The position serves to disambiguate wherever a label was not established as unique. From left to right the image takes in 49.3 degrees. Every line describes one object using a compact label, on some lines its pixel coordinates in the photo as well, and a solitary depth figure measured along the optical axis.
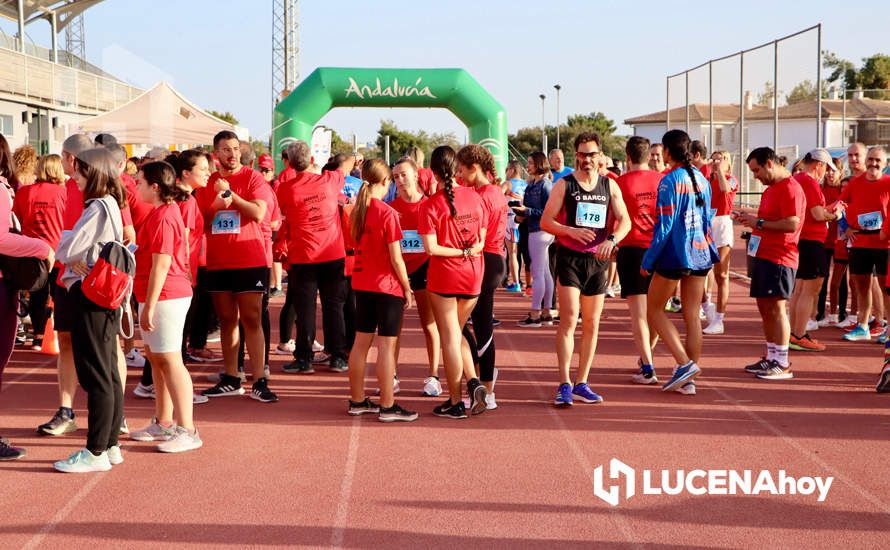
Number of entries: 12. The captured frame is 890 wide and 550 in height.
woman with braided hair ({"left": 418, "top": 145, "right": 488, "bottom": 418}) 6.55
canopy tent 19.19
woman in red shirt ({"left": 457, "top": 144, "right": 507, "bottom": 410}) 6.85
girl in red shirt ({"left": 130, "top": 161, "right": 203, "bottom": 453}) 5.63
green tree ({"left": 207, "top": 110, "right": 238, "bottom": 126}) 59.32
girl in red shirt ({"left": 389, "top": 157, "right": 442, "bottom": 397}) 7.30
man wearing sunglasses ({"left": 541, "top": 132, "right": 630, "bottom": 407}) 7.08
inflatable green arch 21.69
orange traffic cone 9.77
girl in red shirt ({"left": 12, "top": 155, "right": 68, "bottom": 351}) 8.37
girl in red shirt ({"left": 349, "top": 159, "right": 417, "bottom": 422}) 6.53
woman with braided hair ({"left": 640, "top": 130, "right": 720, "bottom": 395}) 7.45
